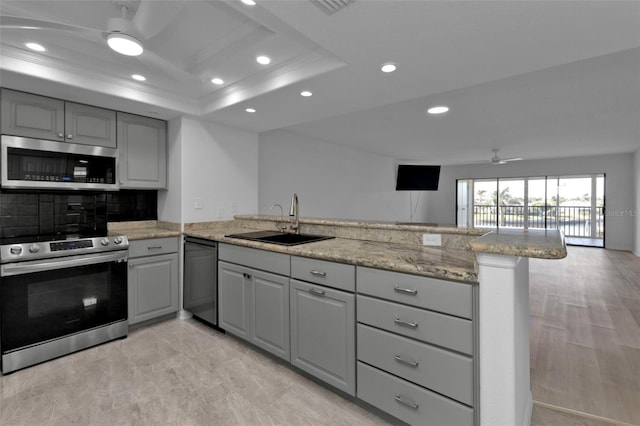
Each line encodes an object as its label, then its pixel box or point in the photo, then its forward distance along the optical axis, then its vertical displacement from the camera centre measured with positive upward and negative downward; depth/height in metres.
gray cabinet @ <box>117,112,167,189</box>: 2.99 +0.62
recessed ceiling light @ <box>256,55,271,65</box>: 2.20 +1.12
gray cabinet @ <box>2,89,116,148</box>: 2.38 +0.78
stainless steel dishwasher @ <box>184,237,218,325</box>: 2.76 -0.64
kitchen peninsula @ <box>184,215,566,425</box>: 1.29 -0.49
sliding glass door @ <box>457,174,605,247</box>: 8.00 +0.23
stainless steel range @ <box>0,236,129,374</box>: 2.13 -0.66
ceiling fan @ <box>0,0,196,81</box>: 1.19 +0.84
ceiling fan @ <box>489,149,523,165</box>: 6.37 +1.22
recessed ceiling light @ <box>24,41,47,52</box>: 2.03 +1.12
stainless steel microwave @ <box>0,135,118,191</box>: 2.38 +0.40
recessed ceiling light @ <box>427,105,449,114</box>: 3.64 +1.25
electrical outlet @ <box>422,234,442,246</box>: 2.04 -0.19
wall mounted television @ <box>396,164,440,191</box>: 7.78 +0.86
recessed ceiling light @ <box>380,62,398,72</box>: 2.00 +0.97
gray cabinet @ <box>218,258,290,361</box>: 2.16 -0.74
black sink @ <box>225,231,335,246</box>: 2.57 -0.22
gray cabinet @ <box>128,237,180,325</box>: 2.76 -0.65
